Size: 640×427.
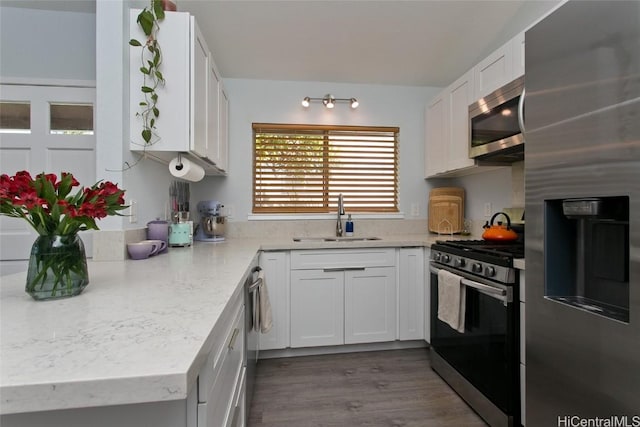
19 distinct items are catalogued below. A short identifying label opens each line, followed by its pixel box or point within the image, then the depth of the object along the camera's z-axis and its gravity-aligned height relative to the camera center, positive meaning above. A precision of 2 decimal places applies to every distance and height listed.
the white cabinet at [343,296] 2.35 -0.65
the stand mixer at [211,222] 2.46 -0.08
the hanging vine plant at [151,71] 1.54 +0.71
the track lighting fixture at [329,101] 2.84 +1.05
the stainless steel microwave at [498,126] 1.74 +0.55
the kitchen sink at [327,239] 2.75 -0.24
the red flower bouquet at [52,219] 0.76 -0.02
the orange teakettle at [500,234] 1.98 -0.13
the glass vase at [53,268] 0.79 -0.15
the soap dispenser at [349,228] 2.88 -0.15
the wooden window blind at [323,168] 2.91 +0.43
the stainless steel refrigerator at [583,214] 0.90 +0.00
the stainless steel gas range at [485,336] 1.49 -0.66
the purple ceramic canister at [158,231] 1.75 -0.11
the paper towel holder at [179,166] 1.75 +0.26
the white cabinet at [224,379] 0.62 -0.43
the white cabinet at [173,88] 1.57 +0.65
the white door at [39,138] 2.14 +0.52
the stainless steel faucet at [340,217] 2.82 -0.04
